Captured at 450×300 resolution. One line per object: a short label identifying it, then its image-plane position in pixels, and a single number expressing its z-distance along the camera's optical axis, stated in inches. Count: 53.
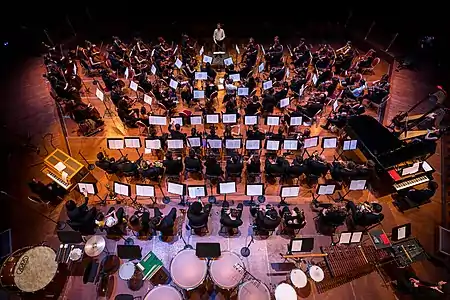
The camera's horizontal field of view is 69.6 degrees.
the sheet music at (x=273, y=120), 463.2
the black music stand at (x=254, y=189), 374.9
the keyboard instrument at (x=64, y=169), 426.3
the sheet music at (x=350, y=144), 432.1
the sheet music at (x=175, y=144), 434.0
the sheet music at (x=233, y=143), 434.6
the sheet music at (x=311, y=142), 426.9
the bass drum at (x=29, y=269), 313.3
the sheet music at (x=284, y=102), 497.0
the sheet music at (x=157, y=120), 464.1
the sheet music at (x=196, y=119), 467.1
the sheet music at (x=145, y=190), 376.2
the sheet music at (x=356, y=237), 345.1
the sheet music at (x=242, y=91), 515.2
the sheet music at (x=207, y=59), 589.6
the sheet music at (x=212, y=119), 469.7
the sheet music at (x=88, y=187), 383.8
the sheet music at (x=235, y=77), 553.9
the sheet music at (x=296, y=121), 469.4
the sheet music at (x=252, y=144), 433.4
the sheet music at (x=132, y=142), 430.2
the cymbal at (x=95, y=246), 350.9
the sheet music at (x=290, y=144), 430.0
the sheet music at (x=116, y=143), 426.0
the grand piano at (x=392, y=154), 414.0
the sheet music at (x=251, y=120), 469.4
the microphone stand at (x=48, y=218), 399.4
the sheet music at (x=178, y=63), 575.6
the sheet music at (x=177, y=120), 467.8
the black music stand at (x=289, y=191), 378.4
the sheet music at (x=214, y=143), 438.9
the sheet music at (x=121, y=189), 376.5
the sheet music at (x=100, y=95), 499.0
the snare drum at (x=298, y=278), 328.5
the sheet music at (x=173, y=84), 527.5
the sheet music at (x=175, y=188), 372.2
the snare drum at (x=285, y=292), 309.6
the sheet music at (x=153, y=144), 434.9
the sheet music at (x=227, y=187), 381.7
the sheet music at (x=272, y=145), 431.9
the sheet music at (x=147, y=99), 497.4
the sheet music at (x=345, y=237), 345.7
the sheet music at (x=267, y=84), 523.8
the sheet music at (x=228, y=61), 599.3
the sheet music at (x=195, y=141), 437.9
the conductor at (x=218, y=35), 658.8
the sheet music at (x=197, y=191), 374.8
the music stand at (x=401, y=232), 359.3
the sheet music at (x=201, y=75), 545.6
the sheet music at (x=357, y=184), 387.9
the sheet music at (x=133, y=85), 520.4
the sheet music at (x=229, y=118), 467.2
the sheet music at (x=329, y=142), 431.9
